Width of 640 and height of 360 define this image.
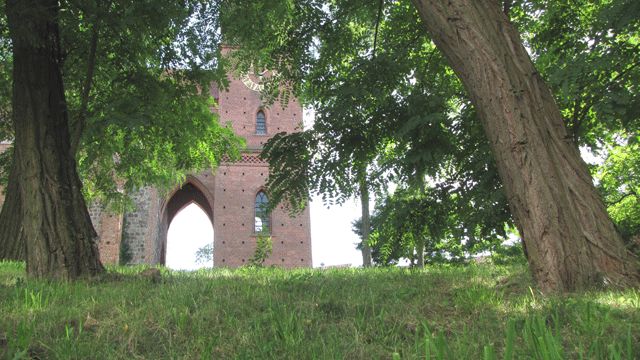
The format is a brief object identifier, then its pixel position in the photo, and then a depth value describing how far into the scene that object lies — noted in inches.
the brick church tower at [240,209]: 1226.6
